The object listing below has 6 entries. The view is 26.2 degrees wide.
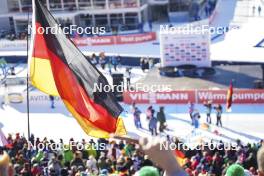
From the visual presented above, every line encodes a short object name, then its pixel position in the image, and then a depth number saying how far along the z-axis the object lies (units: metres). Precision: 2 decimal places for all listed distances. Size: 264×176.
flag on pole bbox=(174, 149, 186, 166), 13.73
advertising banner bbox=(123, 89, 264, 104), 25.06
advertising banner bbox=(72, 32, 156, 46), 37.00
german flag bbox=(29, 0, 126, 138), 10.93
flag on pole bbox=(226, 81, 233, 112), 23.23
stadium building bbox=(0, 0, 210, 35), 40.34
